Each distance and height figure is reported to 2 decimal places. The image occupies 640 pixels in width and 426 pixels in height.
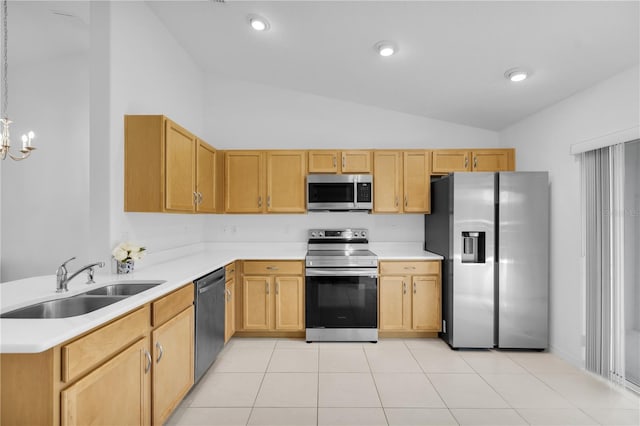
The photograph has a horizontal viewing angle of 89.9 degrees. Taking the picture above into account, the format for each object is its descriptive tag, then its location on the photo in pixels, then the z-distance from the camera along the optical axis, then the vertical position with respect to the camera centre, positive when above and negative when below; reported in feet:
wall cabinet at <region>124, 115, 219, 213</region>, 7.98 +1.34
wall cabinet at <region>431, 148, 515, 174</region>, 12.67 +2.25
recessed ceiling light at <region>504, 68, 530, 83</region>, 8.93 +4.04
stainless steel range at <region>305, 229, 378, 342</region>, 11.39 -2.94
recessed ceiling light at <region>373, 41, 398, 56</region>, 8.86 +4.76
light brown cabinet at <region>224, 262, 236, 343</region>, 10.26 -2.82
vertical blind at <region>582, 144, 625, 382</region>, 8.51 -1.22
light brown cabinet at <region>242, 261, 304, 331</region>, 11.57 -2.86
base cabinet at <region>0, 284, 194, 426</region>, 3.85 -2.30
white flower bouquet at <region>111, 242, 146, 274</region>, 7.42 -0.90
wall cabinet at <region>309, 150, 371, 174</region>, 12.67 +2.21
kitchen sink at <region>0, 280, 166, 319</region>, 5.25 -1.54
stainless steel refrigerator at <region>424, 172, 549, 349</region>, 10.52 -1.42
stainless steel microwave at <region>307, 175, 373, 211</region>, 12.35 +1.00
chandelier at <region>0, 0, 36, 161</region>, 7.54 +2.26
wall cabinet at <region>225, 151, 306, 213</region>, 12.71 +1.42
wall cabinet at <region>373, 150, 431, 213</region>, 12.67 +1.42
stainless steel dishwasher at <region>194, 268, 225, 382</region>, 8.11 -2.81
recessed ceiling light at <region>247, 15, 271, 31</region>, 8.94 +5.51
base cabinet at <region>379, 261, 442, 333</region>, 11.56 -2.86
